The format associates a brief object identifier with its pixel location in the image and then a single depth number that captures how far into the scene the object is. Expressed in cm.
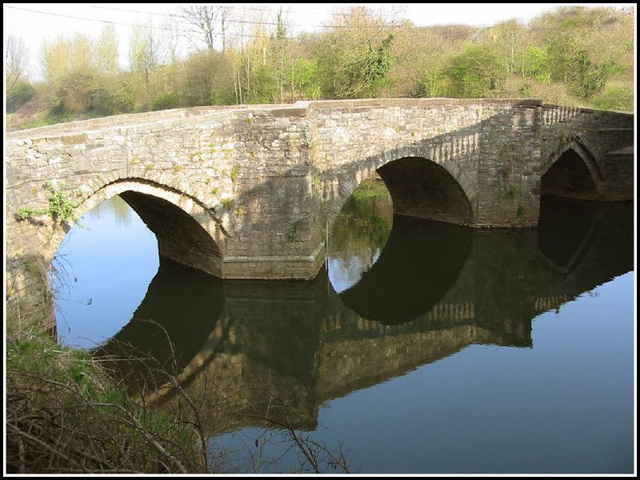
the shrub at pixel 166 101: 2467
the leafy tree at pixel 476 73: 2083
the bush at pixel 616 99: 2045
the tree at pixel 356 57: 1922
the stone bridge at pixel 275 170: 799
